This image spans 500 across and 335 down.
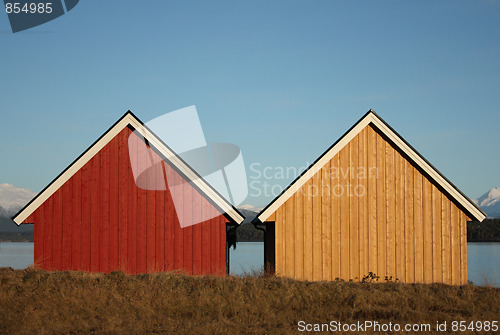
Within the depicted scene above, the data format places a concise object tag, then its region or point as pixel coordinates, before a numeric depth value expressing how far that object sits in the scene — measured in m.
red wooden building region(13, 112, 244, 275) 20.17
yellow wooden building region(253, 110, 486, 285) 20.31
